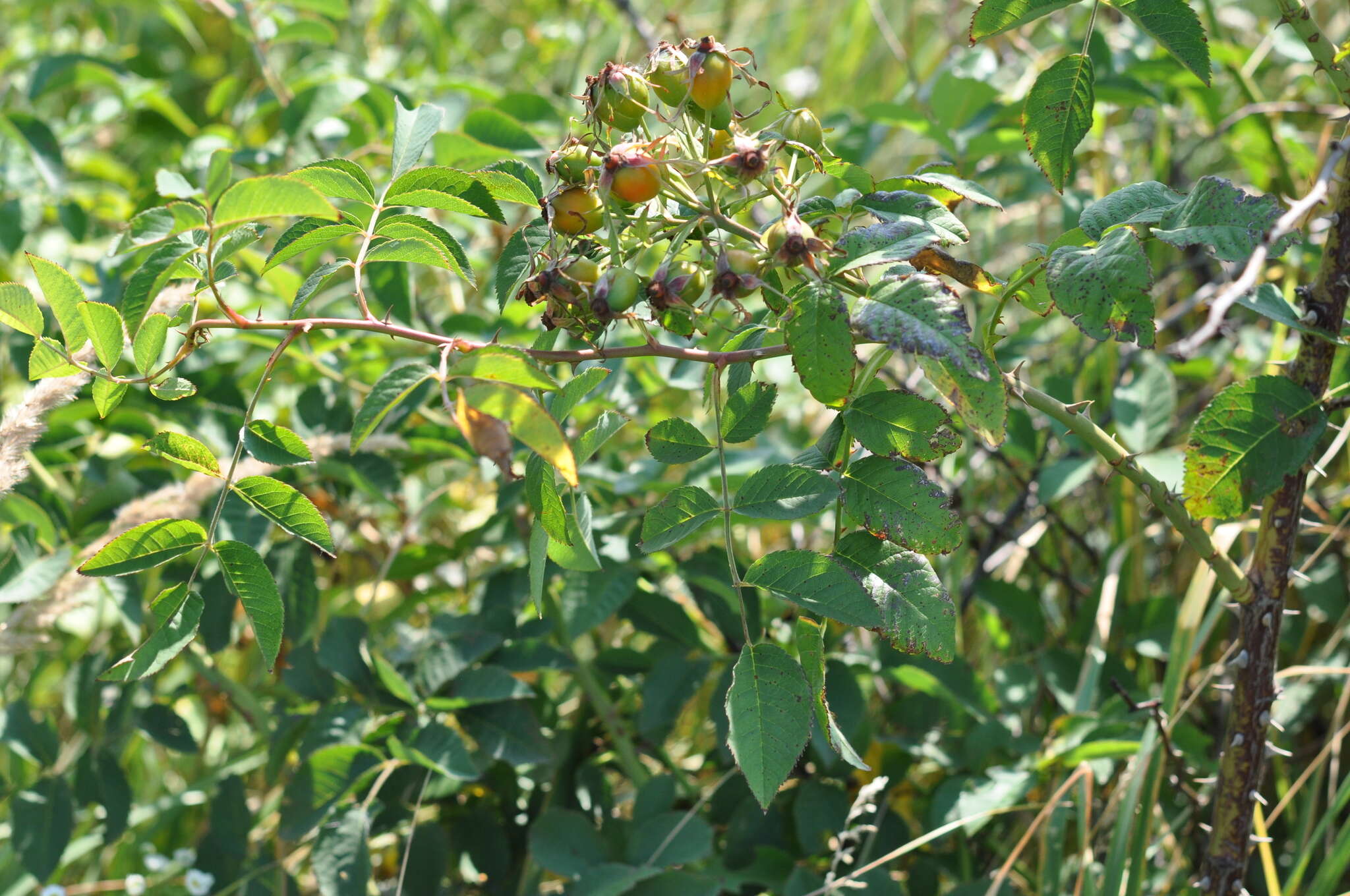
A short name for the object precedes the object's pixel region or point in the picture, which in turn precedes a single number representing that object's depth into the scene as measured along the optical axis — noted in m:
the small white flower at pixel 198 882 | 1.09
